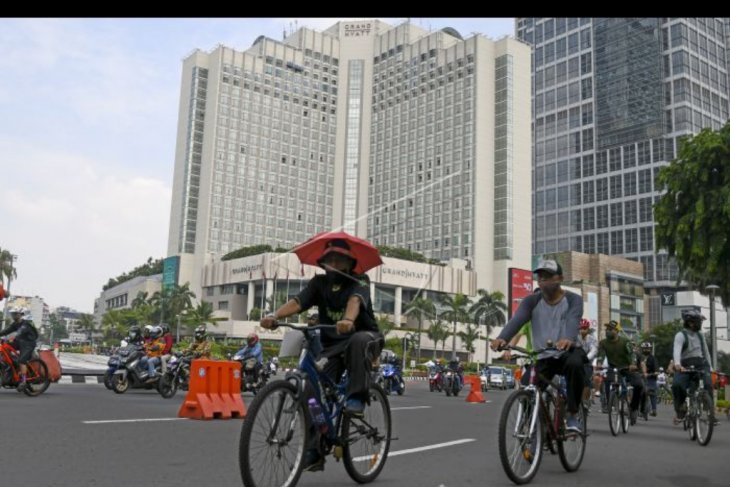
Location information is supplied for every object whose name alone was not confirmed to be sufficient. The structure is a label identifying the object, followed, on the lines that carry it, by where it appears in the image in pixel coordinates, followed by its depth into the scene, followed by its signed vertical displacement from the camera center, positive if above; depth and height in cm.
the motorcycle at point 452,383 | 2881 -156
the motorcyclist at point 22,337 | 1320 -15
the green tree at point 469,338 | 8544 +81
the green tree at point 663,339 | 8106 +143
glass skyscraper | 11525 +3842
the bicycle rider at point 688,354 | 988 -2
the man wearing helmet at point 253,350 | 1741 -32
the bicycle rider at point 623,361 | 1140 -17
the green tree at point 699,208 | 2078 +428
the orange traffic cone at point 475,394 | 2281 -156
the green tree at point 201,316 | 9500 +257
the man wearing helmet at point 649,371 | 1301 -36
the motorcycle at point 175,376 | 1588 -92
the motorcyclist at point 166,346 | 1652 -28
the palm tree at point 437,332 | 8644 +137
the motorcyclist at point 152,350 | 1627 -38
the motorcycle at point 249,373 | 1736 -86
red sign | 8370 +729
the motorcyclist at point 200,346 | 1703 -26
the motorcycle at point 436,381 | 3198 -169
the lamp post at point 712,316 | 2782 +188
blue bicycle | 418 -58
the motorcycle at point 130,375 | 1622 -95
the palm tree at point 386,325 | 8616 +205
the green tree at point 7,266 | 7994 +691
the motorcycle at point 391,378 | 2491 -125
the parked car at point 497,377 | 4278 -186
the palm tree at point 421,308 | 9219 +446
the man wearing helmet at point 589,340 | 964 +13
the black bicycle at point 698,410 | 922 -75
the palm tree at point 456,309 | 8644 +418
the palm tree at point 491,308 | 8794 +459
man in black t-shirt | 501 +17
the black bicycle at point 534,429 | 541 -66
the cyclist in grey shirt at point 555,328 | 625 +17
